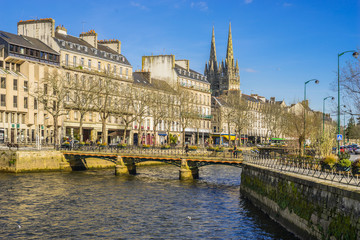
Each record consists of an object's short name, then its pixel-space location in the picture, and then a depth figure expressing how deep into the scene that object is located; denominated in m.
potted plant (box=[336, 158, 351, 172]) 24.84
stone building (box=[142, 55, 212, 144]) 101.25
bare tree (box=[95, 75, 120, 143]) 64.46
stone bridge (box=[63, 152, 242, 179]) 46.50
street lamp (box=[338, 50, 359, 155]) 32.12
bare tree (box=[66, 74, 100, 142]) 63.36
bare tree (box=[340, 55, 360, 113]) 34.00
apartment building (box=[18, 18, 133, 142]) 74.06
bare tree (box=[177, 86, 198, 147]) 84.00
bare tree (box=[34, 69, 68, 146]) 62.41
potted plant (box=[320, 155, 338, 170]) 25.60
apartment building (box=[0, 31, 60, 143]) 64.38
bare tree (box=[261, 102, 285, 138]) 116.19
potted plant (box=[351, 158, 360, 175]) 23.12
